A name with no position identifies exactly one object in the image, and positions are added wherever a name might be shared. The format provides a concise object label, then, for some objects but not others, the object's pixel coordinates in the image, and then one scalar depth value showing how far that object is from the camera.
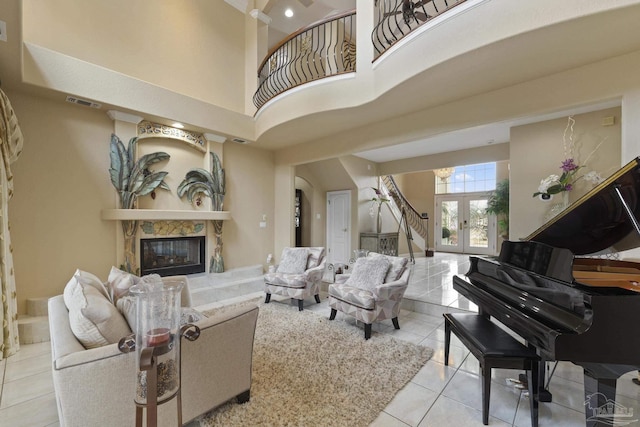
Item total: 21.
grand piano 1.41
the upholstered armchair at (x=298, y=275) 4.02
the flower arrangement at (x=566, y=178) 3.69
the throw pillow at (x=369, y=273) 3.44
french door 8.74
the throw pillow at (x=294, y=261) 4.41
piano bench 1.75
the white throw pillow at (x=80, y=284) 1.75
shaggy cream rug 1.87
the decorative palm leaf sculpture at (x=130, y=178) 3.96
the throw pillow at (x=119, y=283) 2.11
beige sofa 1.35
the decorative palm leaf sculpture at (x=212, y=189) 4.78
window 8.77
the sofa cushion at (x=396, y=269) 3.43
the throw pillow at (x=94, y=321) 1.51
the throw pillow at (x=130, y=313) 1.71
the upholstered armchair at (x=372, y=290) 3.11
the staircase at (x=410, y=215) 8.25
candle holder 1.09
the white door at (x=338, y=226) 7.07
